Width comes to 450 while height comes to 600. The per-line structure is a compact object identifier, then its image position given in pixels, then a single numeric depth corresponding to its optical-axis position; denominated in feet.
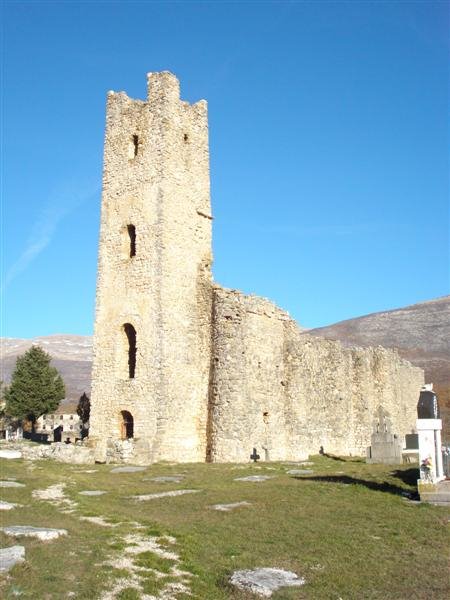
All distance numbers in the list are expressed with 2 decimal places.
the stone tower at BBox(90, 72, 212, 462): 84.48
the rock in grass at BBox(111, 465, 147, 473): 69.41
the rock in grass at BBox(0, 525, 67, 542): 31.76
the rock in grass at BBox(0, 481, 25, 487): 52.37
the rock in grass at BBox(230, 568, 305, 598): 25.84
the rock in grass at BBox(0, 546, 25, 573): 25.82
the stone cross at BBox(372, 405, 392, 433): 93.25
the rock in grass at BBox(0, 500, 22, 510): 41.11
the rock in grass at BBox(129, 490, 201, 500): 49.24
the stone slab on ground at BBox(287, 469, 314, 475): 66.03
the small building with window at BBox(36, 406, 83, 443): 191.42
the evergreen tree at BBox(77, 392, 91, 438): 143.43
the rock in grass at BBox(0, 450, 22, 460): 78.84
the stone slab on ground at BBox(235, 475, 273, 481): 60.58
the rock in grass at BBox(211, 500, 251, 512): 43.57
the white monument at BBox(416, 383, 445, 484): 46.47
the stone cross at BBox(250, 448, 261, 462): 86.58
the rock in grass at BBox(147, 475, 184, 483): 59.77
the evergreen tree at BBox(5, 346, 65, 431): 164.66
